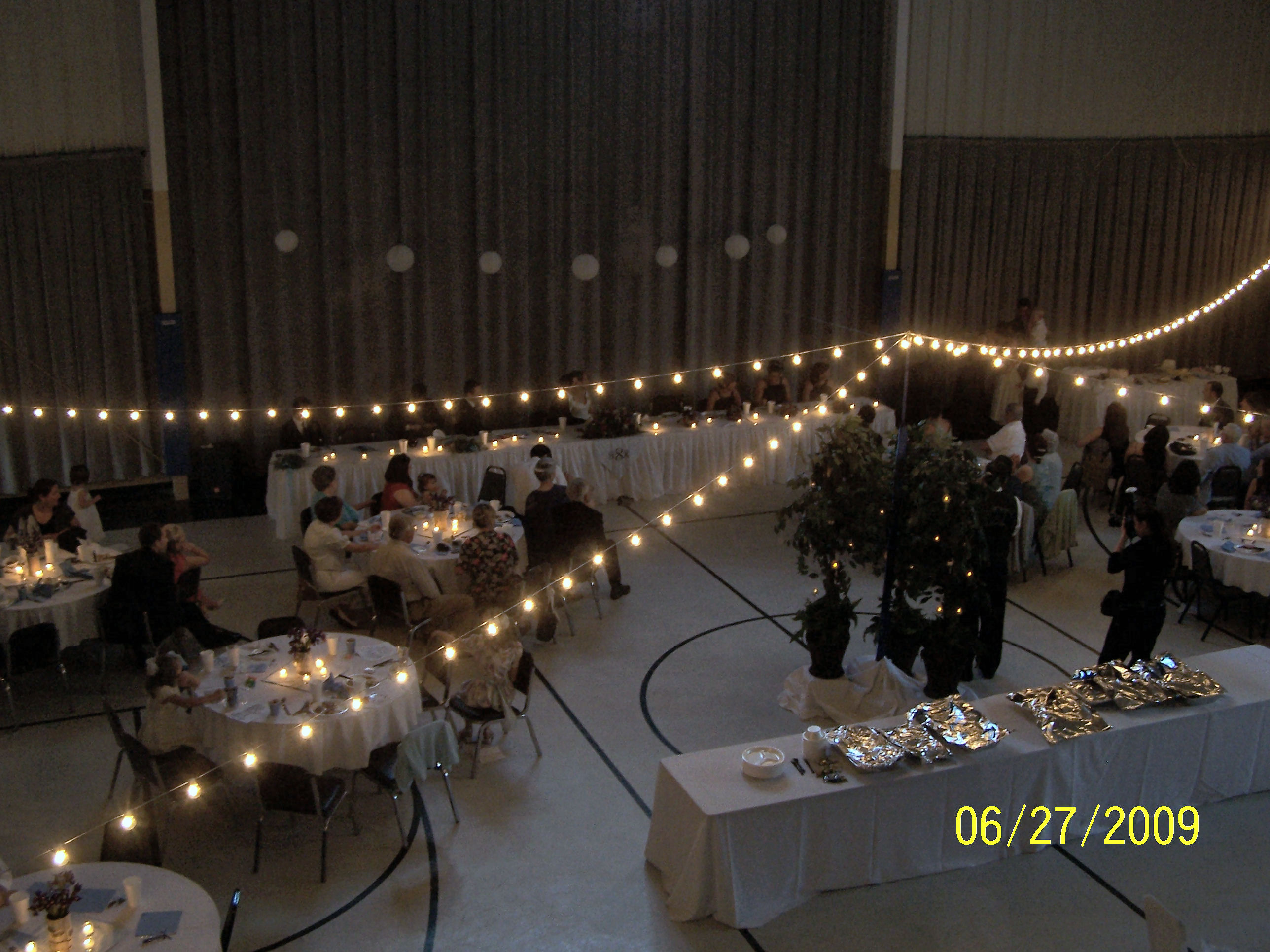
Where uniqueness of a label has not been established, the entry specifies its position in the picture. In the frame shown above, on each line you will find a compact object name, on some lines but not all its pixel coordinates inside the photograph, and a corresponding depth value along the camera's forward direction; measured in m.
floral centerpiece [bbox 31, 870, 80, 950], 3.75
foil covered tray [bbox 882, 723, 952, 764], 4.95
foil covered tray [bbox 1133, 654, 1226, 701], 5.46
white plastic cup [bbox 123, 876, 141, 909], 3.99
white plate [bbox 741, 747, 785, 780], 4.79
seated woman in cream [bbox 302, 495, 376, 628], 7.40
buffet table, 4.71
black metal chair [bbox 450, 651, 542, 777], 5.93
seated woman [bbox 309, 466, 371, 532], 8.05
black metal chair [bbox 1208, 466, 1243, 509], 8.91
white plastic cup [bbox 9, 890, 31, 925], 3.88
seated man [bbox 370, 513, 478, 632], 7.02
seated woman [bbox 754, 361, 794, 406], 11.59
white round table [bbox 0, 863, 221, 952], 3.84
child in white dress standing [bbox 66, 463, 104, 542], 8.08
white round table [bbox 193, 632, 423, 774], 5.36
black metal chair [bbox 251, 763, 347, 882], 5.10
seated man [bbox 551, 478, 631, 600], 7.78
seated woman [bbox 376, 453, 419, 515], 8.38
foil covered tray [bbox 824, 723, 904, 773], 4.88
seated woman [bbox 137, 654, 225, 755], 5.46
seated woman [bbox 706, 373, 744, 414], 11.24
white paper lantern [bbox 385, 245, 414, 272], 11.16
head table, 9.42
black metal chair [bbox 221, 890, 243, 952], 4.13
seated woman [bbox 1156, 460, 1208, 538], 8.35
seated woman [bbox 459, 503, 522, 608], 6.72
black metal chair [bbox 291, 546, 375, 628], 7.39
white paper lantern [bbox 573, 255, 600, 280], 11.96
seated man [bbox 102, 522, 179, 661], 6.68
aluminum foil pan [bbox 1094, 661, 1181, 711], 5.39
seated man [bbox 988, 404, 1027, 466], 9.24
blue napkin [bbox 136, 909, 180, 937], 3.90
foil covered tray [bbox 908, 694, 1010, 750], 5.05
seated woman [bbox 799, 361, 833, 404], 11.73
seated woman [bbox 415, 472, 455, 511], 8.11
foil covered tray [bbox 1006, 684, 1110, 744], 5.16
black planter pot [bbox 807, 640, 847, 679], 6.49
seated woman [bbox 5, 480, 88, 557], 7.39
